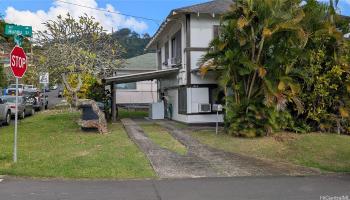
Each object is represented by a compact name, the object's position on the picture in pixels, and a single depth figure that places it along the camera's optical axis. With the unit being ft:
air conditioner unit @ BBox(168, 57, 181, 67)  75.54
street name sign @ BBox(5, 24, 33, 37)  40.41
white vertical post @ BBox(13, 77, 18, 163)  39.29
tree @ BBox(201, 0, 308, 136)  52.26
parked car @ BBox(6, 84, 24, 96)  141.28
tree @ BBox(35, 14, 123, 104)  73.77
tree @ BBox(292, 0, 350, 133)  55.67
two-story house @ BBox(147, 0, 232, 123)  68.59
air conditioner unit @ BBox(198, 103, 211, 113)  69.72
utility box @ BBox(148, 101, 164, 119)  85.20
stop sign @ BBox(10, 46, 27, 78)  38.68
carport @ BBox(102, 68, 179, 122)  73.97
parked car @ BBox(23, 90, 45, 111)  104.26
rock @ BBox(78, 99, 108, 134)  60.02
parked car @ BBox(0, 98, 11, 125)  73.01
